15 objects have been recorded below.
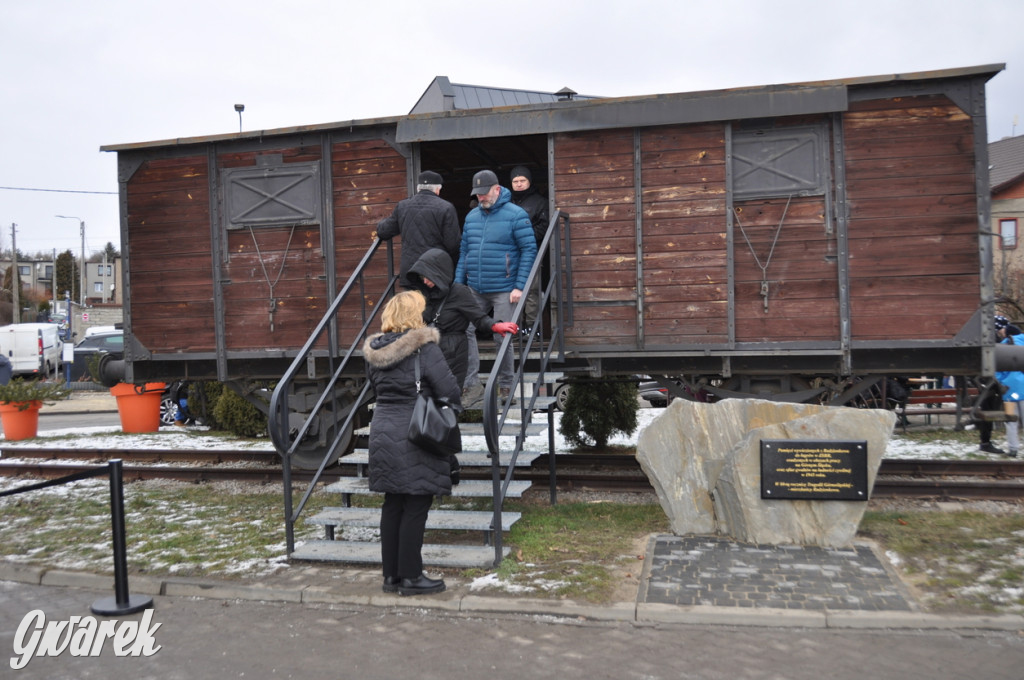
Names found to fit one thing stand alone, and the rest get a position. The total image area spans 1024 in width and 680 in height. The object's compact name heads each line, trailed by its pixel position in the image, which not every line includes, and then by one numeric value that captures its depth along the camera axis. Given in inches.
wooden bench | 493.7
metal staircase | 233.0
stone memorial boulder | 247.3
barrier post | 205.9
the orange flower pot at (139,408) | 552.4
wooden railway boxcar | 299.3
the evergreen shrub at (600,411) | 436.8
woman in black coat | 206.1
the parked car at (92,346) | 982.3
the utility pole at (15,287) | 1625.2
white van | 1144.8
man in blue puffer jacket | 285.9
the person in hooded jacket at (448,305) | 247.9
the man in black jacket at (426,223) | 276.4
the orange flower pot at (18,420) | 528.4
